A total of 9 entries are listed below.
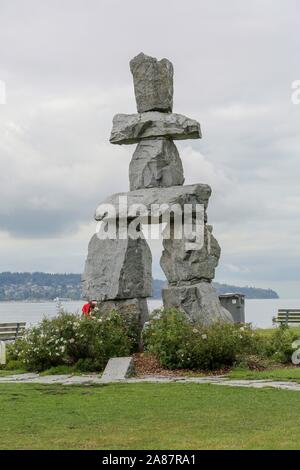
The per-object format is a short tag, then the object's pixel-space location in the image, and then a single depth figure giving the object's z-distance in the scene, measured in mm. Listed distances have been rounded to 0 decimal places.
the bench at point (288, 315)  32509
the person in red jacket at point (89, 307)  18961
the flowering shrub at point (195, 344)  16703
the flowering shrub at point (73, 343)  17594
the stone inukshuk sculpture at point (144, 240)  19188
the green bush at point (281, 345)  18250
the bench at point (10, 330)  26312
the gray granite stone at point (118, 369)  16078
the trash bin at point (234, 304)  27772
